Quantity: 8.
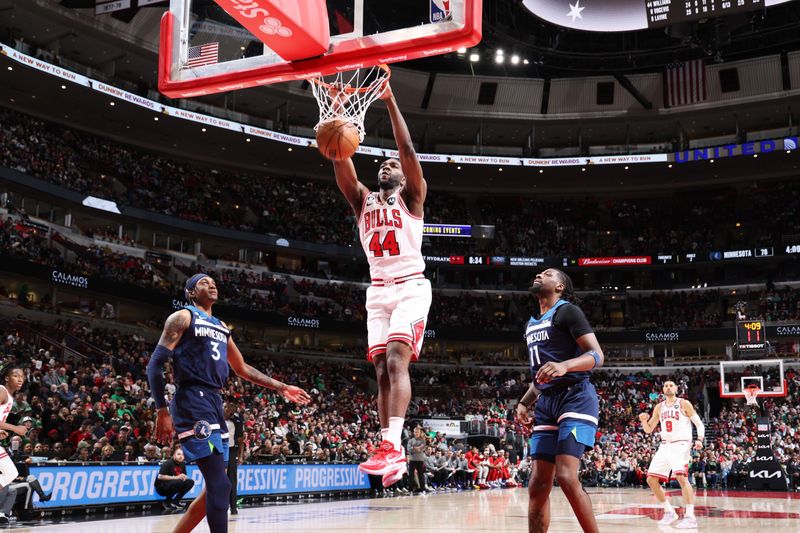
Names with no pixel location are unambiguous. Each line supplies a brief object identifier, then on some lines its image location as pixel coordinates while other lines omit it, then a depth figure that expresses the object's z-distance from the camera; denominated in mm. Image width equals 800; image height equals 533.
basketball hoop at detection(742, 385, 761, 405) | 23734
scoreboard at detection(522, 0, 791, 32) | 27766
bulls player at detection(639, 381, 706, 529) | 11266
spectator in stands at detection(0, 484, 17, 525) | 9961
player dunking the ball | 4812
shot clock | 25469
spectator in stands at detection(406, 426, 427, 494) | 18266
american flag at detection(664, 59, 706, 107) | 33781
